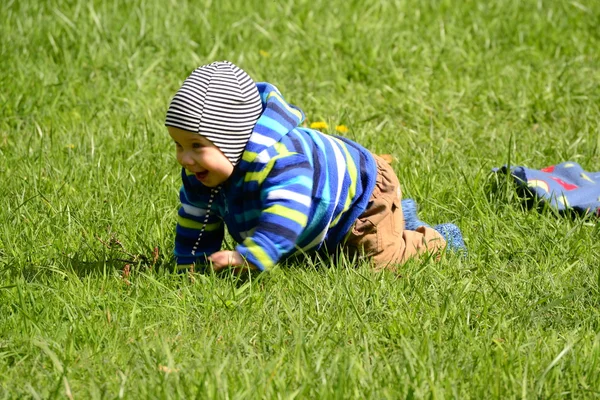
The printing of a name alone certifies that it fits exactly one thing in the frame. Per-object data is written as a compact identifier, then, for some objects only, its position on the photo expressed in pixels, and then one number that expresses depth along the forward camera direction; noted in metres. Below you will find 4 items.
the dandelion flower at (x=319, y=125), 9.54
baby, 6.28
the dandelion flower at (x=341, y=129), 9.56
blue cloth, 7.91
